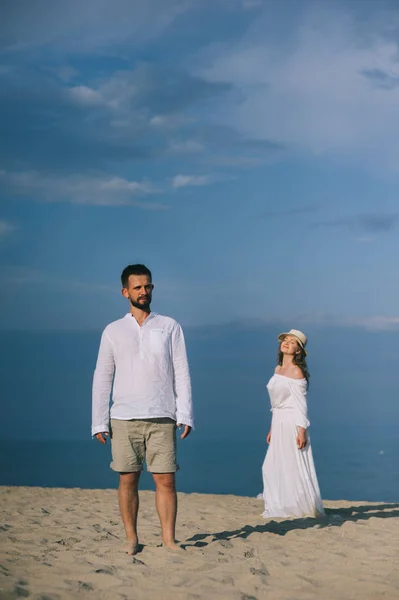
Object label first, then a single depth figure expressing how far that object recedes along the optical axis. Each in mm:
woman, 18469
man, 12602
